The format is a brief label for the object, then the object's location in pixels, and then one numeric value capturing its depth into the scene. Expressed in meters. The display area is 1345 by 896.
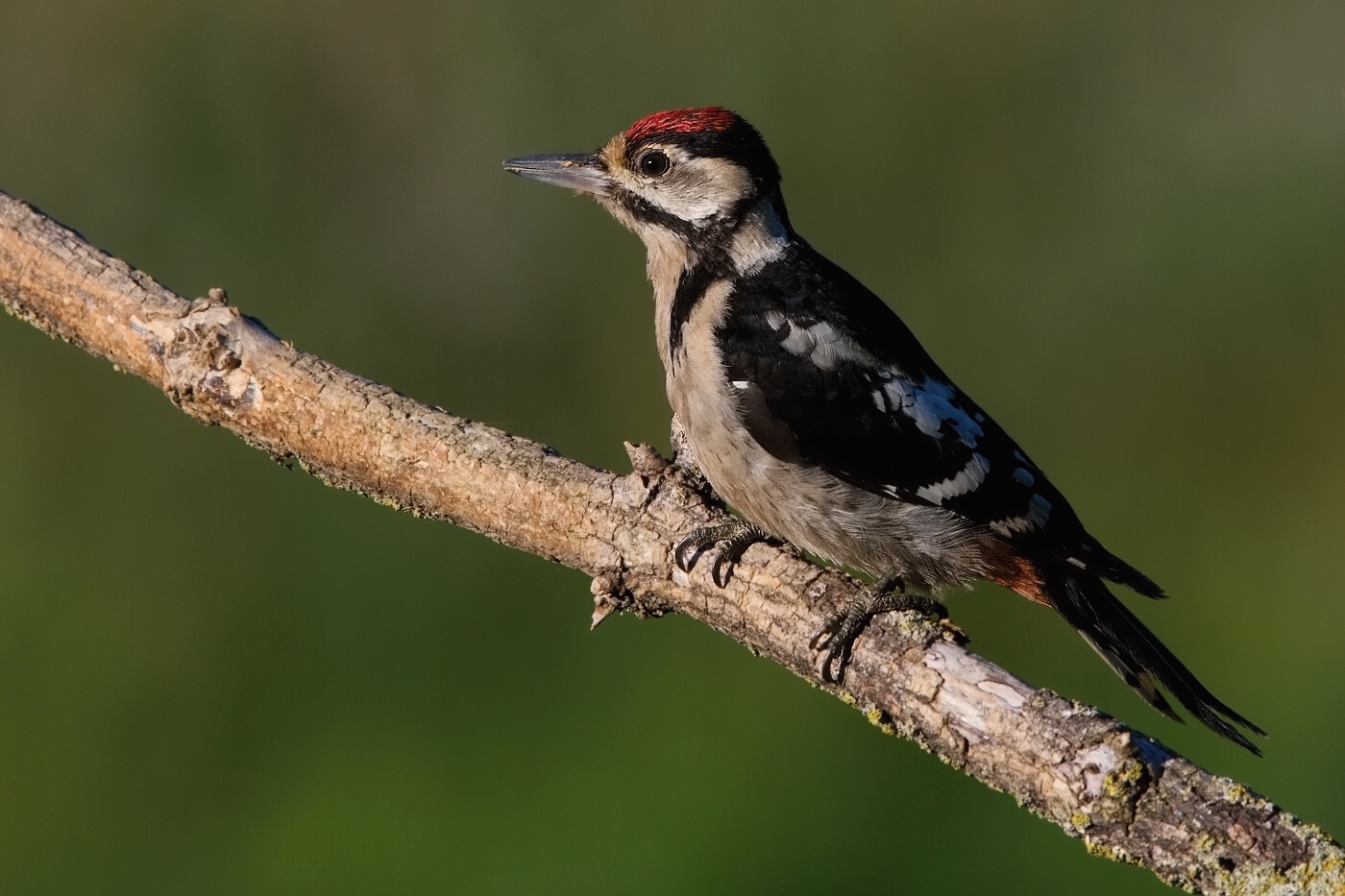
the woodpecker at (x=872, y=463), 7.13
